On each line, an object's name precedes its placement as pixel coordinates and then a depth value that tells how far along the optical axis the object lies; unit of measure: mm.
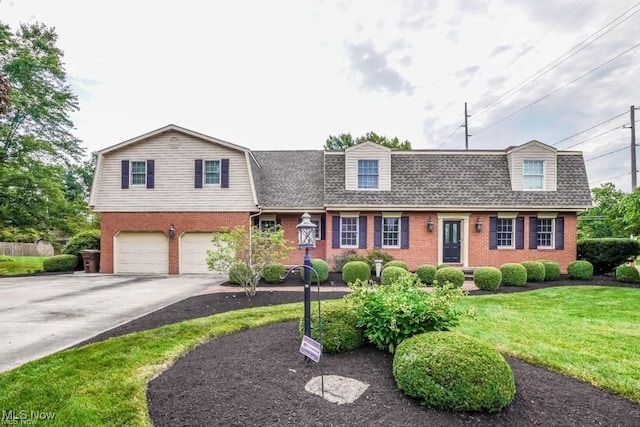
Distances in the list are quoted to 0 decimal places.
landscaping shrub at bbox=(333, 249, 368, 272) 13023
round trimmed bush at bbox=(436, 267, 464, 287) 9578
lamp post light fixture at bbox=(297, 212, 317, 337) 3932
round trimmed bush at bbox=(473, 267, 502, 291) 9609
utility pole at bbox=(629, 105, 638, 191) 17812
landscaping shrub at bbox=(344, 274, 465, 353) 3580
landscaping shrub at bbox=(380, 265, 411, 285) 9381
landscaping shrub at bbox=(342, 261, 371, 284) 11047
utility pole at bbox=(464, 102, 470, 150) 25422
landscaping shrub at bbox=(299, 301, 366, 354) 3889
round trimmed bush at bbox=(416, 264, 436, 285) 10602
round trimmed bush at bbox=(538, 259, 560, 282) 11703
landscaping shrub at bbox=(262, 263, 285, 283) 10570
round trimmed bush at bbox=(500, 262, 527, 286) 10414
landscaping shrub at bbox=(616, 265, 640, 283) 11055
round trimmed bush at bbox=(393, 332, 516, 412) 2627
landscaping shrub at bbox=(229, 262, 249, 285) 8633
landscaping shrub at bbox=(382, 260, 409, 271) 11301
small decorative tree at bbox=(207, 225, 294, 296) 8523
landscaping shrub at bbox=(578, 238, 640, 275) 12562
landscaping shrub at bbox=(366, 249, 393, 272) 13008
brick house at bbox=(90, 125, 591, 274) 13680
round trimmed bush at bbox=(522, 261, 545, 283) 11328
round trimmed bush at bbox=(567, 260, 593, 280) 11750
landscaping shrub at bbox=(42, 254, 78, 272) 15078
